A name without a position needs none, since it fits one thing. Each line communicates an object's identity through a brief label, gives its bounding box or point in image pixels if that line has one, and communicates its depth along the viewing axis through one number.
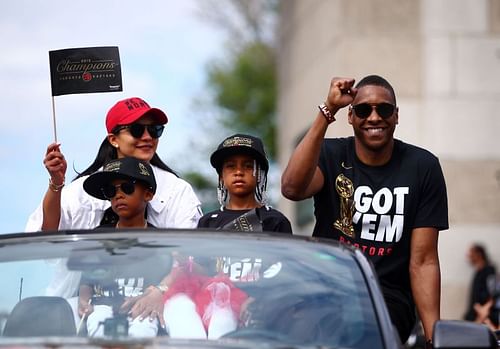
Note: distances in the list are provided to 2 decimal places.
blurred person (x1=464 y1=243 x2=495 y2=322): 18.81
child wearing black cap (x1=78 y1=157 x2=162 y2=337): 7.69
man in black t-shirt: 7.30
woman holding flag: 8.04
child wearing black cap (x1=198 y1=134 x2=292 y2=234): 7.78
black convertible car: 5.37
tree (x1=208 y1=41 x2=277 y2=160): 61.00
